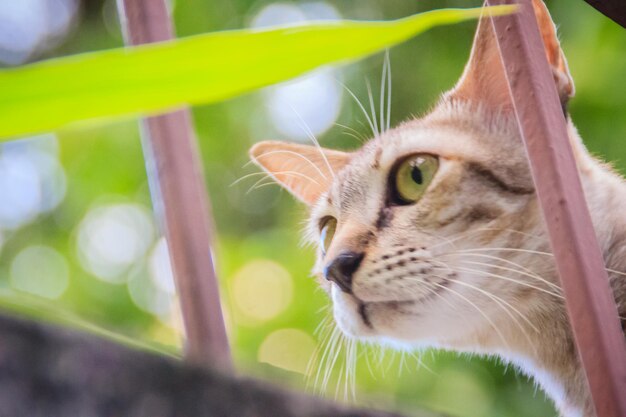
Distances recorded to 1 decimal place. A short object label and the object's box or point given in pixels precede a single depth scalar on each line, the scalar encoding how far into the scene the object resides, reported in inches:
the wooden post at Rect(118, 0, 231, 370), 44.5
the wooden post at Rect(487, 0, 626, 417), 45.3
